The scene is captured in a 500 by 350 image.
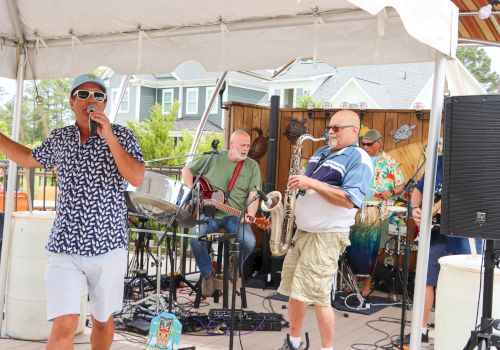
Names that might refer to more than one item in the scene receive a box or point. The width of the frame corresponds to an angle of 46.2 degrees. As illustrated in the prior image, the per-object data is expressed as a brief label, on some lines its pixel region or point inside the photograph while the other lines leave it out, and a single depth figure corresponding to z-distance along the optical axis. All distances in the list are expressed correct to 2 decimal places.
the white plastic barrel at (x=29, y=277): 4.14
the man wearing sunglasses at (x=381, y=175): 6.16
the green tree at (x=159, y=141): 16.12
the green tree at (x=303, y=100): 19.57
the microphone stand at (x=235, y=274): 3.45
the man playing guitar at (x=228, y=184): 5.62
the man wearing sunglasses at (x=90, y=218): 2.82
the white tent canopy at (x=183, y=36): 3.86
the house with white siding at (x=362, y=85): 23.25
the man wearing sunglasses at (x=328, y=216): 3.55
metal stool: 4.62
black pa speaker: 2.35
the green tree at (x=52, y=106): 34.06
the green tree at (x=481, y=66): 28.44
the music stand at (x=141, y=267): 5.40
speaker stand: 2.33
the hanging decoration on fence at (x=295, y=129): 7.27
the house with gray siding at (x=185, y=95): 23.31
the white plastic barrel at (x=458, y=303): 2.95
